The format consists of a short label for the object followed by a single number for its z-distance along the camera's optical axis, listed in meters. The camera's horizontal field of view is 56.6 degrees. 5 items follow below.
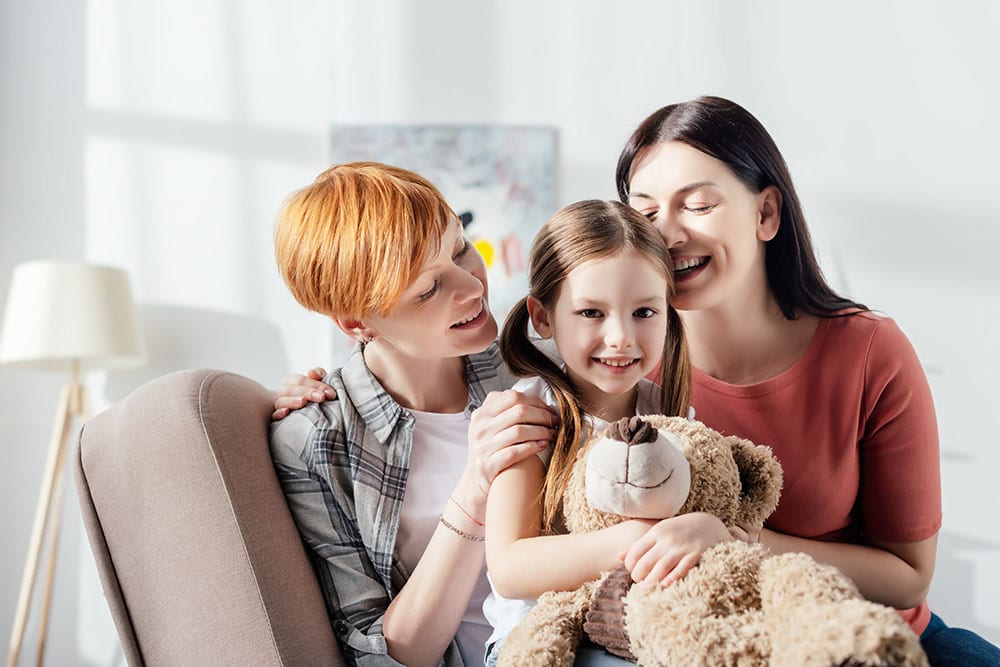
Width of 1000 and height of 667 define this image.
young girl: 1.12
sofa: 1.30
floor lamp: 3.03
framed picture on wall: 3.59
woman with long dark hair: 1.44
